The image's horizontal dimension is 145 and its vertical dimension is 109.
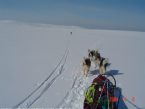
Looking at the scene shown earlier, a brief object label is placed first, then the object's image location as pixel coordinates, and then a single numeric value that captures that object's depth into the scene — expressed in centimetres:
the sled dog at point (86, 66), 452
